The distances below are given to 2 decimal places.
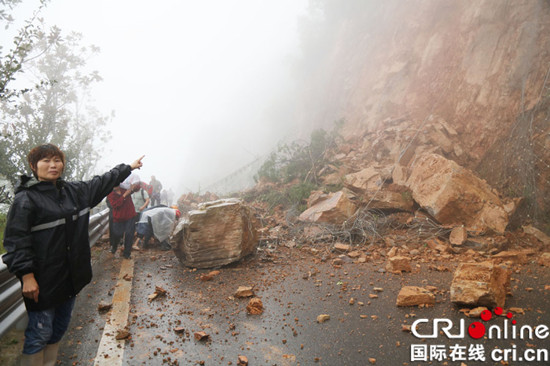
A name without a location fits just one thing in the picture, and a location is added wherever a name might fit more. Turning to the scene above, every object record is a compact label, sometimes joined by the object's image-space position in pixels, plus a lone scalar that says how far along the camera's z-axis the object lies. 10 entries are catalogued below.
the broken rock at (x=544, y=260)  4.12
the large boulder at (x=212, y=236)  4.92
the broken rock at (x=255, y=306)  3.38
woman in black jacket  2.01
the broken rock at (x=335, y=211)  6.42
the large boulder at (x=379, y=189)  6.68
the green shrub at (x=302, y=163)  10.47
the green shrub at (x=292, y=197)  8.52
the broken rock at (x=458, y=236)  5.16
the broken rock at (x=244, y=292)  3.80
